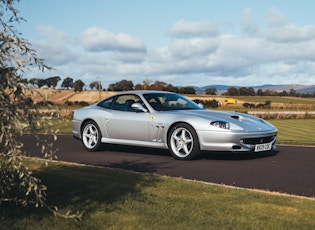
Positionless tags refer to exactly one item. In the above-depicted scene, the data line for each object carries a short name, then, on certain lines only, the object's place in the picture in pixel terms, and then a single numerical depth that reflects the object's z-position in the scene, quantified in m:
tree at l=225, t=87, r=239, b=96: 86.43
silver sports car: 9.23
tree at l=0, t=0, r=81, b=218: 3.31
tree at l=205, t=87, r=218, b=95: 79.91
